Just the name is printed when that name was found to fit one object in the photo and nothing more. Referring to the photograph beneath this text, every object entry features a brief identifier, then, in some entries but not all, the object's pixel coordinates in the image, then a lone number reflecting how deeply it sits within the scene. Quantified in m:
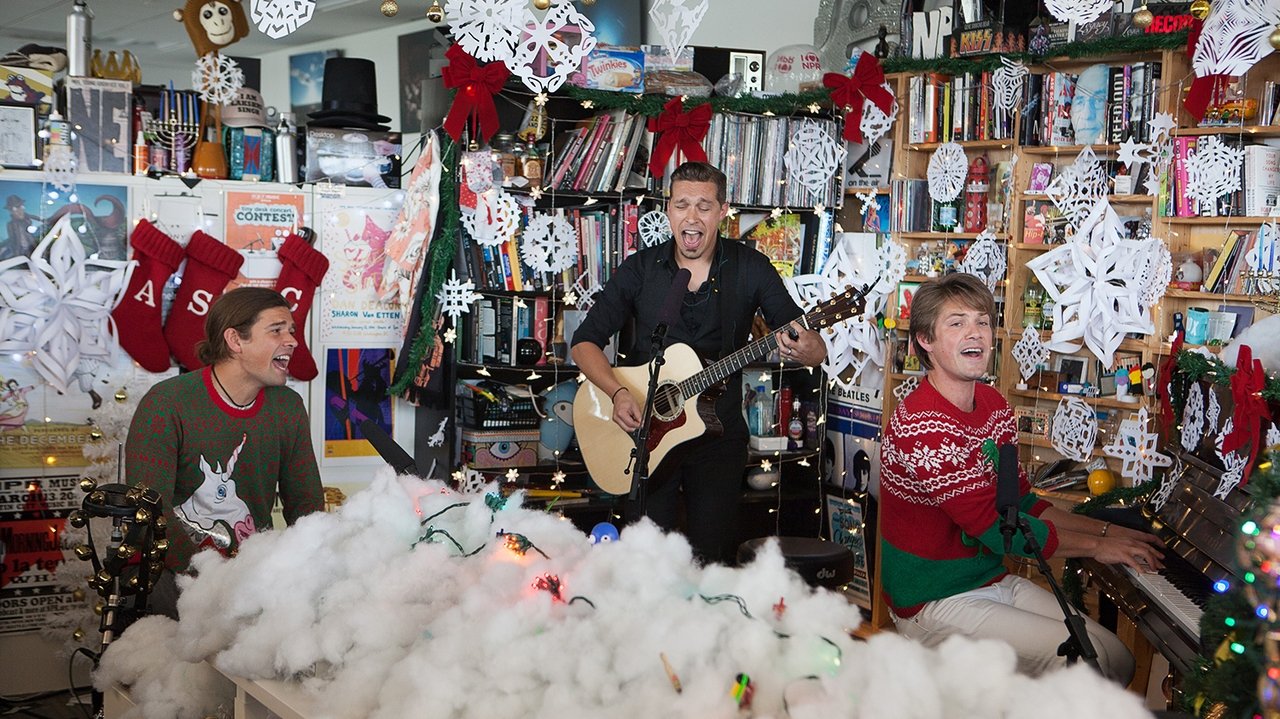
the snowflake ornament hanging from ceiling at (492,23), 3.04
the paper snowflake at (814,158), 4.63
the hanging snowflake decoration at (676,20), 2.93
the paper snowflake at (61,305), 3.74
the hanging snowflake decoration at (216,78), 3.96
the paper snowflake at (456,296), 4.26
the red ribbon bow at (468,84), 4.00
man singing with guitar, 3.51
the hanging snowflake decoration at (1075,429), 4.02
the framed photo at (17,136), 3.71
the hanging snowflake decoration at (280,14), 2.77
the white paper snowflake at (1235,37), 3.31
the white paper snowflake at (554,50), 2.97
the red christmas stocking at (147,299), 3.88
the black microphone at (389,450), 2.23
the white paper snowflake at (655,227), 4.44
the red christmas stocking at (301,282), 4.10
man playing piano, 2.41
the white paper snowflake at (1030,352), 4.13
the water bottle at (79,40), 3.78
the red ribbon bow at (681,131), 4.36
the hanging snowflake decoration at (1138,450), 3.85
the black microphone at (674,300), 2.93
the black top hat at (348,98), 4.17
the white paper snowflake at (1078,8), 2.96
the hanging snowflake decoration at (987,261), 4.24
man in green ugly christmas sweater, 2.75
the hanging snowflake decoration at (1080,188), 4.00
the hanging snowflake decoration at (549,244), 4.33
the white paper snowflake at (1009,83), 4.13
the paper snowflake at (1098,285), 3.88
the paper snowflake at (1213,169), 3.68
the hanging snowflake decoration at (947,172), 4.33
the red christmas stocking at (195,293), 3.95
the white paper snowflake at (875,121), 4.44
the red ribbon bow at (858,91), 4.38
